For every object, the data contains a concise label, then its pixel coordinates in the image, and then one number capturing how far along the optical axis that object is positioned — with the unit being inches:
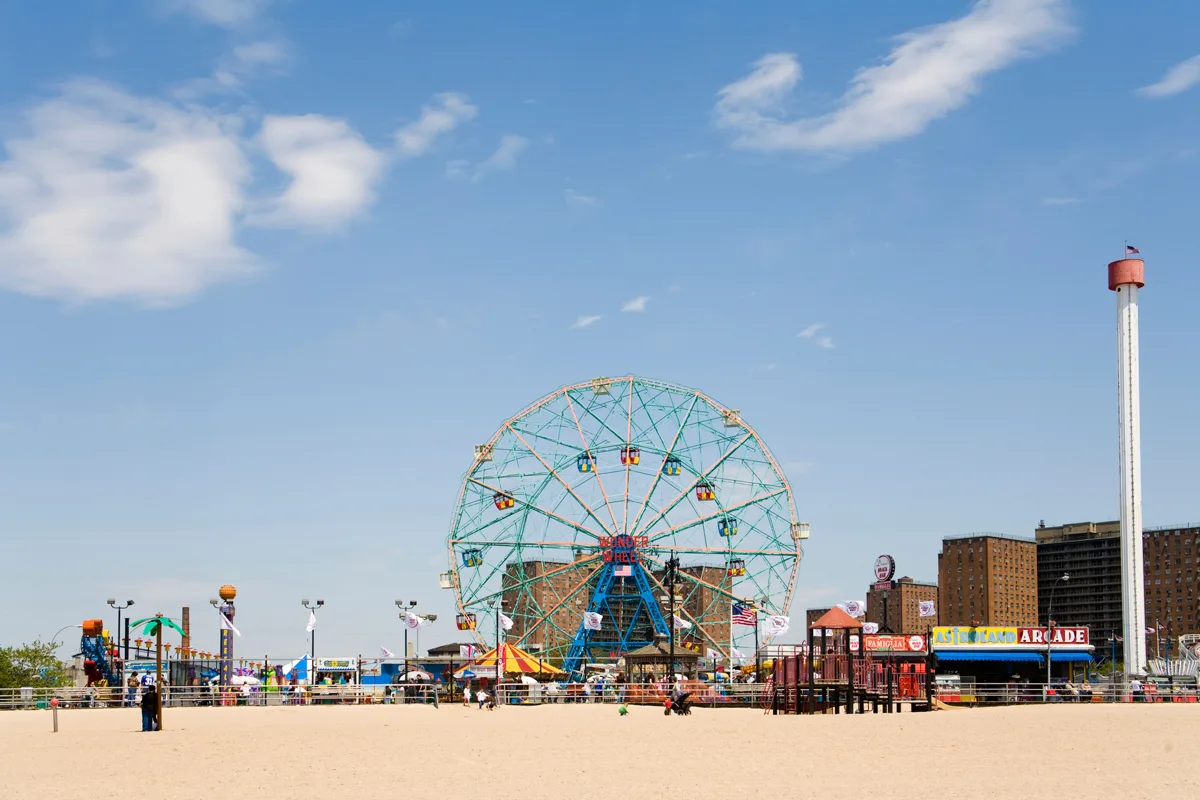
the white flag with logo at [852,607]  2527.1
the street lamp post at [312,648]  2465.1
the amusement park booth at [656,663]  2305.9
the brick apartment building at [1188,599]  7755.9
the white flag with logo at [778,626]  2522.1
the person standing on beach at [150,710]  1384.1
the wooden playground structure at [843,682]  1787.6
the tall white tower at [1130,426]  3737.7
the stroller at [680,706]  1688.0
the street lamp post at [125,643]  2477.7
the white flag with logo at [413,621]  2508.6
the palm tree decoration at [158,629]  1390.5
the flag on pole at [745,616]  2412.6
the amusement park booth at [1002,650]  2773.1
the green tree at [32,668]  2989.7
